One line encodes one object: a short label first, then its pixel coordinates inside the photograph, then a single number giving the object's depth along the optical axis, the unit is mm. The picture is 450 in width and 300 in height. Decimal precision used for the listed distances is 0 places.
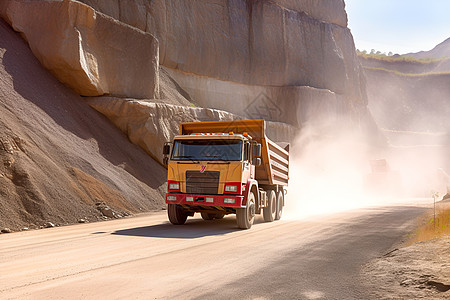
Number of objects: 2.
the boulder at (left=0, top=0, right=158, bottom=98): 21906
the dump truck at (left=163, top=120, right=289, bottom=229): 11961
